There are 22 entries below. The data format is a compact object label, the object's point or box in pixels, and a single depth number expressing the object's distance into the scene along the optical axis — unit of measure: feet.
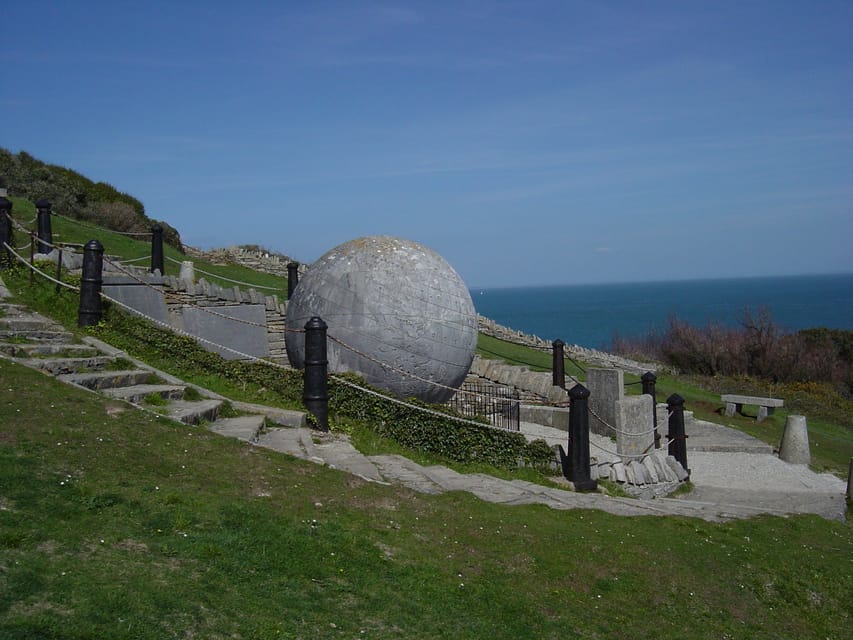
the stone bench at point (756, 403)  68.03
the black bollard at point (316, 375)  36.11
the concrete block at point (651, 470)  40.59
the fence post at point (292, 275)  61.39
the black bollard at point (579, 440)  36.09
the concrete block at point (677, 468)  43.29
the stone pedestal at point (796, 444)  51.83
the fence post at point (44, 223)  49.79
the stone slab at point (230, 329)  51.21
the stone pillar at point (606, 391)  46.14
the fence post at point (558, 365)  58.54
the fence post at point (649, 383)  47.57
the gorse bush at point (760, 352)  116.78
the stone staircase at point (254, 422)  29.81
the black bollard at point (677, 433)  44.96
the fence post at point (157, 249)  59.36
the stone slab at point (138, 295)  46.65
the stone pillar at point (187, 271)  58.08
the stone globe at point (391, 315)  43.24
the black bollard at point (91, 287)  38.99
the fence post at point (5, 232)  45.42
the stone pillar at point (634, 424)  44.04
